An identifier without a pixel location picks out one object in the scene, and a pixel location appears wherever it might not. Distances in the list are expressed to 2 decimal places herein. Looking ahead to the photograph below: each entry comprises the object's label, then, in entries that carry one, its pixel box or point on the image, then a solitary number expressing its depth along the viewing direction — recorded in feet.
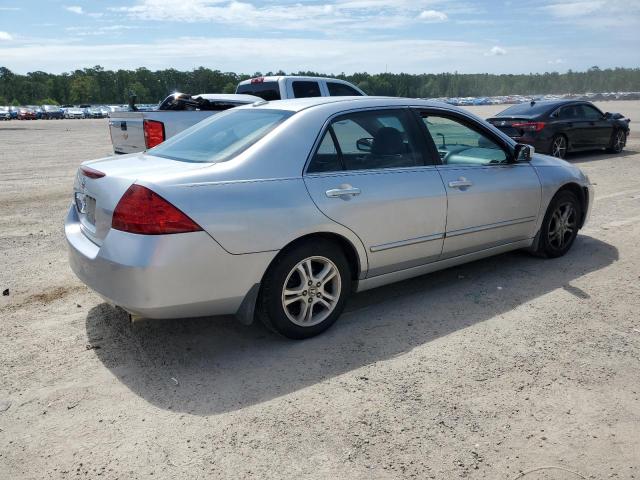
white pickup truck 26.89
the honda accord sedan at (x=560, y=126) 41.32
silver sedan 10.37
